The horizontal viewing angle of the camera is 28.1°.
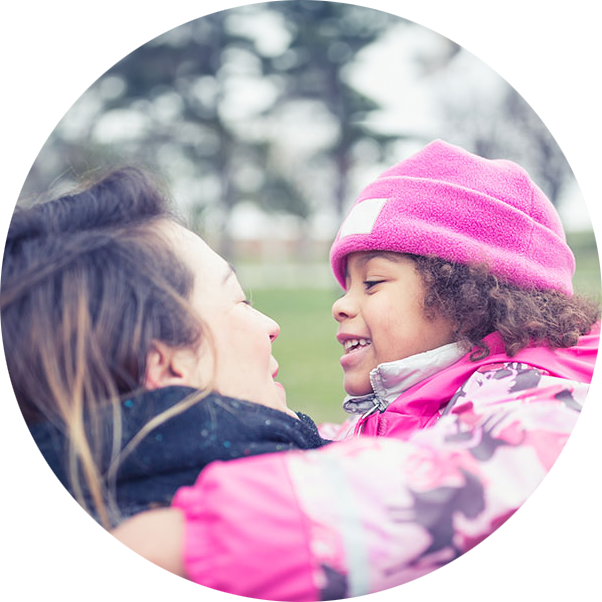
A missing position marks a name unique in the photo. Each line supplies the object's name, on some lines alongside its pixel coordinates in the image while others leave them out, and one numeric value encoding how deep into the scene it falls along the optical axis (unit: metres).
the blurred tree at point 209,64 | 17.26
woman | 0.68
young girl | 0.61
